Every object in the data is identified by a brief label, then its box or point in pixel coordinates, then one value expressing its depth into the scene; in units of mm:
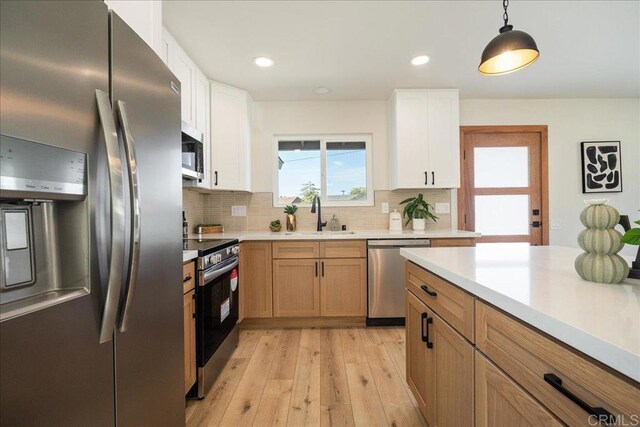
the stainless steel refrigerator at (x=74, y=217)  526
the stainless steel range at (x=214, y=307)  1801
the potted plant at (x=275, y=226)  3354
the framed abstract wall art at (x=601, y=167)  3516
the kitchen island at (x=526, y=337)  533
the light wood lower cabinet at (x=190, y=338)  1648
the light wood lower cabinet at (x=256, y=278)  2850
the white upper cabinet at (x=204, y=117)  2656
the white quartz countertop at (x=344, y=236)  2850
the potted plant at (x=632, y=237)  801
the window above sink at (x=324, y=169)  3557
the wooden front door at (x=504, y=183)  3533
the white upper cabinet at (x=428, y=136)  3188
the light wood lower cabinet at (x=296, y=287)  2859
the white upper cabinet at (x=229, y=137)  2949
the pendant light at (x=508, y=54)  1380
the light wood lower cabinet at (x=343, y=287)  2863
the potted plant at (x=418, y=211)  3198
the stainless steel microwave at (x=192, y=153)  2213
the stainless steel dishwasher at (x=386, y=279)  2850
